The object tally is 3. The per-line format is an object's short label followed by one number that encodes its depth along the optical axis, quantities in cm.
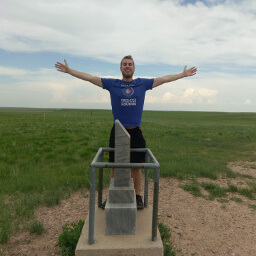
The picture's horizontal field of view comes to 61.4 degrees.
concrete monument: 307
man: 358
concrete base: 276
